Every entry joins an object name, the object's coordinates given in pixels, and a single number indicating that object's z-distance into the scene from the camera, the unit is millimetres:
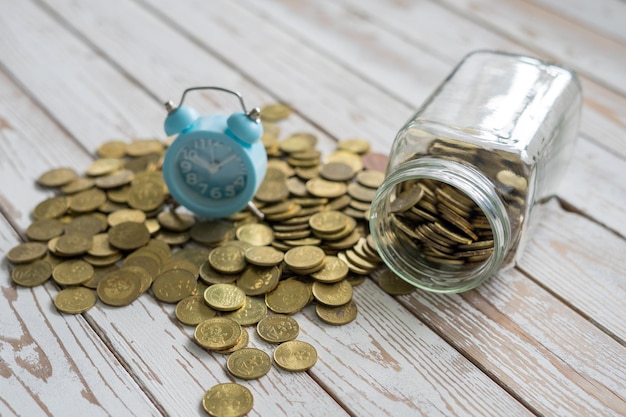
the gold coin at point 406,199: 558
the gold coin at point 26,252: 571
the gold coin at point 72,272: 561
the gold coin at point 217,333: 526
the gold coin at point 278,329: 536
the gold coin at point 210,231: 597
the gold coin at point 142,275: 561
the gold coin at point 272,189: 617
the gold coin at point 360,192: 624
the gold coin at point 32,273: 560
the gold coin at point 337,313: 546
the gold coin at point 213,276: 567
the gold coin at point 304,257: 567
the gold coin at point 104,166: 643
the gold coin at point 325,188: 623
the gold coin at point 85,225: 598
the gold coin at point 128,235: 586
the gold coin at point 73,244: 575
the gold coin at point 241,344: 528
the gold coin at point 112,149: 664
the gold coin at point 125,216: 606
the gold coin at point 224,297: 548
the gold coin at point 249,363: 515
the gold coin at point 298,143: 666
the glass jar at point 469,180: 537
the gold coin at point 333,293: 554
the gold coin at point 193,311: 543
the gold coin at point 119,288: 552
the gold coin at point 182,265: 575
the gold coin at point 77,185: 628
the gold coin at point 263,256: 568
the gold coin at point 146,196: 617
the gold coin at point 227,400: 497
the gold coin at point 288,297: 553
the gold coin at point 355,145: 676
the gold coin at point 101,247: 580
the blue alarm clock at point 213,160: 581
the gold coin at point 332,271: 565
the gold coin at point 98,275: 563
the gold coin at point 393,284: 567
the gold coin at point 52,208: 607
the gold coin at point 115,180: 629
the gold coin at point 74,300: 545
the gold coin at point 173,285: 556
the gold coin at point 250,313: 545
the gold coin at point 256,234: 593
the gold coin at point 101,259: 576
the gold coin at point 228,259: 570
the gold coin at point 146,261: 573
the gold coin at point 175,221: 604
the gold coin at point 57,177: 632
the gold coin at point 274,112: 708
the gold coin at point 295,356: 520
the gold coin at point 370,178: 635
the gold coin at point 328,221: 590
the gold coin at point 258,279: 561
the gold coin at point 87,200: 614
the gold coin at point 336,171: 639
